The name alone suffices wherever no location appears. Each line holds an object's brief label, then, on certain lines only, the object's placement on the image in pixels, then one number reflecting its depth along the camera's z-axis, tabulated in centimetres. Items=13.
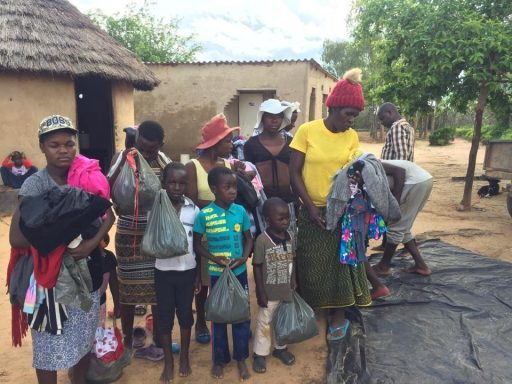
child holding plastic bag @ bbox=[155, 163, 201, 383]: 251
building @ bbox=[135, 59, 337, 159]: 1271
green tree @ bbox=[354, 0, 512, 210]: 625
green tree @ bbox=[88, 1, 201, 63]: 2070
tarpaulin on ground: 252
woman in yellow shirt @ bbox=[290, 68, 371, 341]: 277
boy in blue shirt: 255
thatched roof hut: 705
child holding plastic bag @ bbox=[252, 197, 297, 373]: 273
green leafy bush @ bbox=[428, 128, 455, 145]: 2292
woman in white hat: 321
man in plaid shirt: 470
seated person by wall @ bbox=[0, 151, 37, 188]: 691
